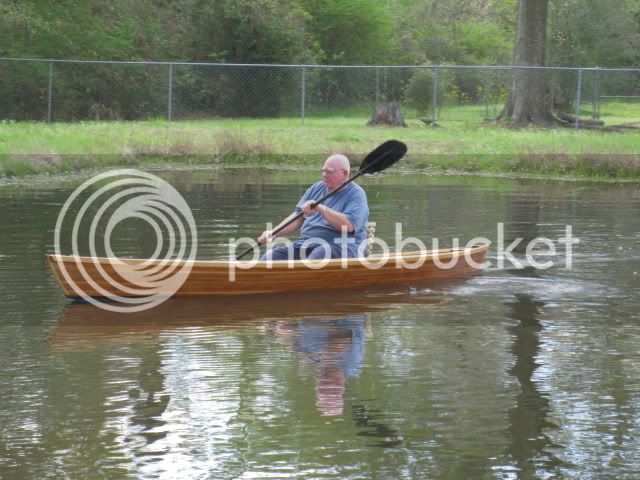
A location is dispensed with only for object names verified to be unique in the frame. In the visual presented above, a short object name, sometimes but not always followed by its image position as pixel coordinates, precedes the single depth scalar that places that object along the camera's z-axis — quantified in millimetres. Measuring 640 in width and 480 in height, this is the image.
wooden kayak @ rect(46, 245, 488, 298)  10891
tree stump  32594
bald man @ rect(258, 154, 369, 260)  11625
